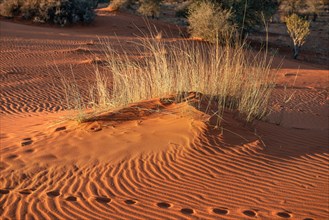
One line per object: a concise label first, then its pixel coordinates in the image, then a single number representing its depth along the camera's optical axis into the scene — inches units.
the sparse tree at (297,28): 889.9
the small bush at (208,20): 829.2
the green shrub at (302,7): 1544.0
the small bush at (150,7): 1296.8
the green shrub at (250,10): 916.0
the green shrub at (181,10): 1308.4
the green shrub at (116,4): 1309.1
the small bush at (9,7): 1032.2
